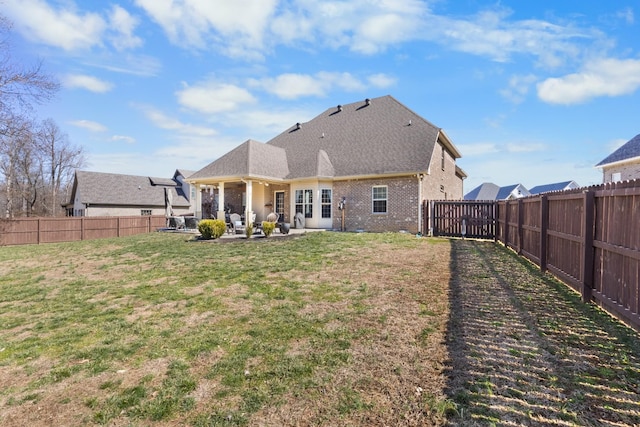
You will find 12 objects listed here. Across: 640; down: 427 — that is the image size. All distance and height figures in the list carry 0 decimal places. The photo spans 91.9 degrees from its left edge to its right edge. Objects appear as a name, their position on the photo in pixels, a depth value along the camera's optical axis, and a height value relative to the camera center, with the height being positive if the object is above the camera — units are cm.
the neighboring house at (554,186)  3244 +256
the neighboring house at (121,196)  2869 +119
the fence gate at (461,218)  1329 -45
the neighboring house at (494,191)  3451 +205
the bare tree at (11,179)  2917 +280
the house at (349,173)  1583 +194
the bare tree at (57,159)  3591 +598
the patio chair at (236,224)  1498 -80
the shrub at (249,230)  1315 -94
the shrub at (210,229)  1316 -90
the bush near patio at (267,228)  1332 -87
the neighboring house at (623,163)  1688 +263
